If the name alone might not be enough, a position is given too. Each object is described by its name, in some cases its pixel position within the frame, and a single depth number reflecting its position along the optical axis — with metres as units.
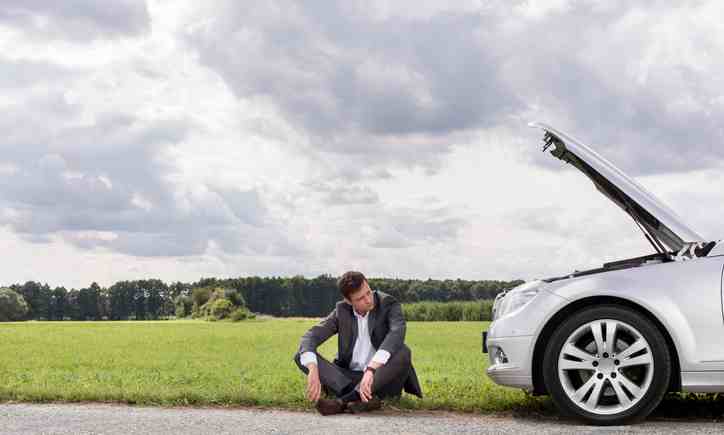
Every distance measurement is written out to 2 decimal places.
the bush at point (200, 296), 56.63
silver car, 7.00
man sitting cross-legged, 7.65
